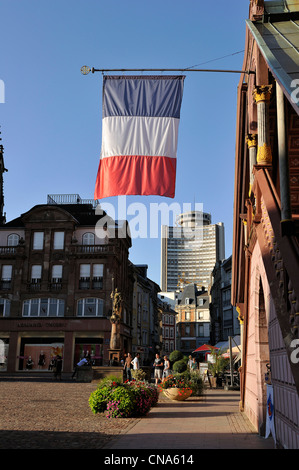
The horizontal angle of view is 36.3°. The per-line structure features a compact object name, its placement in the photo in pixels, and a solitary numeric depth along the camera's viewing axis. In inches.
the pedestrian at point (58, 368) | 1339.8
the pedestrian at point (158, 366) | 983.0
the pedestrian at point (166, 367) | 1010.7
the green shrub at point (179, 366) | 1148.6
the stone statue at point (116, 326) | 1310.3
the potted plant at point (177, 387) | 694.5
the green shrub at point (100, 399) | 502.3
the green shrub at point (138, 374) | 741.3
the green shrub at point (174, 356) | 1610.5
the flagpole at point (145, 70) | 363.6
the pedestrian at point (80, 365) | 1223.5
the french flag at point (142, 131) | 407.2
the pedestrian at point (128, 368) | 908.7
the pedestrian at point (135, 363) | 1004.9
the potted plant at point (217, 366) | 1088.8
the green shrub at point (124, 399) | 485.7
